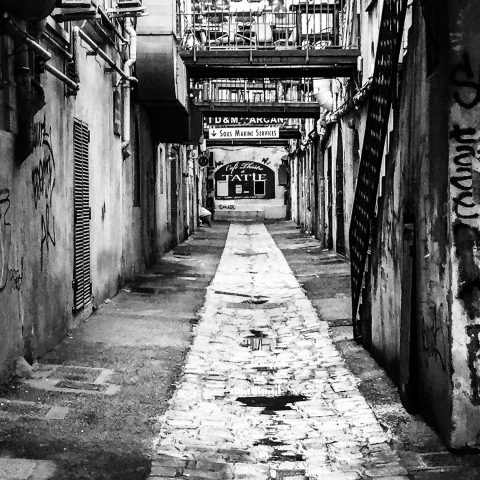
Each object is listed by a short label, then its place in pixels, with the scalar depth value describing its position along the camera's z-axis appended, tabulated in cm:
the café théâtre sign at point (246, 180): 5322
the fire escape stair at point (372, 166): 675
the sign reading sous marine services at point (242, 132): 2422
